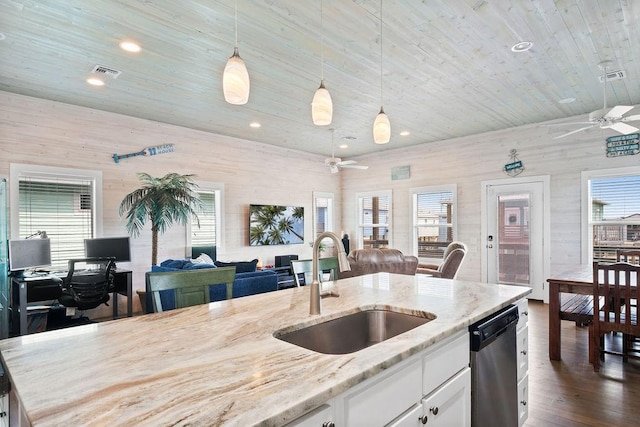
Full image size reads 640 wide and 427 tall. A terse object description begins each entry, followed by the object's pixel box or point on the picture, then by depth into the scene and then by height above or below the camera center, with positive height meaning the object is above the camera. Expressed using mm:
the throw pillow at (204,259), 5480 -684
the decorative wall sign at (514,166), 6137 +811
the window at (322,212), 8214 +49
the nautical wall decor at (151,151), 5230 +980
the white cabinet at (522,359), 2139 -891
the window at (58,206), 4516 +126
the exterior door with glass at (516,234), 5961 -371
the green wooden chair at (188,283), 1855 -369
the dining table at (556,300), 3398 -837
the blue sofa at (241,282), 3414 -709
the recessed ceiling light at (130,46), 3232 +1554
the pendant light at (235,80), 1758 +663
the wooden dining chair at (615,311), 2959 -834
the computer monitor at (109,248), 4734 -436
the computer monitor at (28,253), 4031 -442
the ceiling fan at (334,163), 6406 +912
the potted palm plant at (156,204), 4922 +150
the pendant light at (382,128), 2455 +591
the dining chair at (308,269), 2643 -411
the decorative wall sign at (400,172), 7668 +890
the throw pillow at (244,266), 4668 -672
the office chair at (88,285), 4195 -827
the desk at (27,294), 3787 -946
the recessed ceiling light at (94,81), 4023 +1523
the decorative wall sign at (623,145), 5078 +967
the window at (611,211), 5176 +13
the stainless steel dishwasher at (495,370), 1640 -777
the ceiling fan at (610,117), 3684 +1013
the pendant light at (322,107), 2082 +625
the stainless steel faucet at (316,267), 1624 -245
